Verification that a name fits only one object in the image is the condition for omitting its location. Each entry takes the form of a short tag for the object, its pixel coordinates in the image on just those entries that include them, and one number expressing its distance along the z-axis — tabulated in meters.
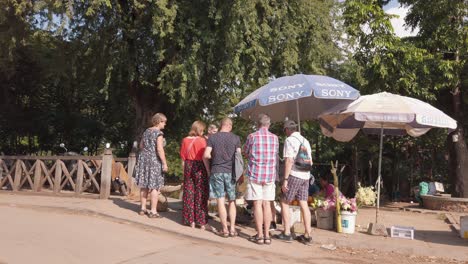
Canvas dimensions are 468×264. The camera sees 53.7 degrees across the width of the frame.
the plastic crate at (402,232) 8.12
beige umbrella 7.78
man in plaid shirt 7.10
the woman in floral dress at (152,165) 8.35
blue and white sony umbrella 7.71
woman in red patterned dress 7.91
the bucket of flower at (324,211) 8.55
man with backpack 7.32
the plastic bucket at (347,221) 8.25
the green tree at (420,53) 13.95
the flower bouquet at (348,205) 8.30
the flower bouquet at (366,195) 10.20
